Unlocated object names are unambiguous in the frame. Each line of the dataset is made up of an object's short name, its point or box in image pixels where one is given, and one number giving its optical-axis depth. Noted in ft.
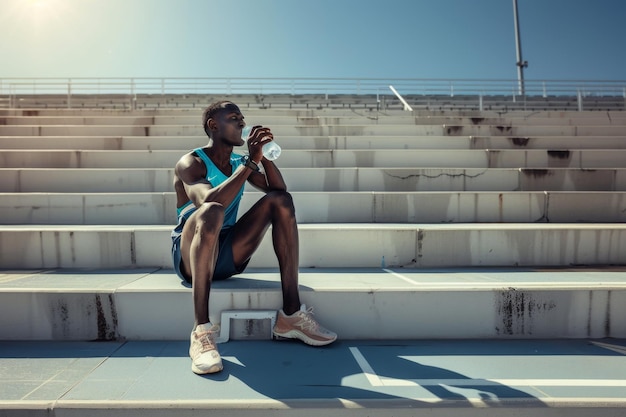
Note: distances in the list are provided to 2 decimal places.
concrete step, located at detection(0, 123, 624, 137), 19.29
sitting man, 6.28
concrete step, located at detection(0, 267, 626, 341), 7.11
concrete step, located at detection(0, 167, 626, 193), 13.73
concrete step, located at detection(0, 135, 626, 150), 17.35
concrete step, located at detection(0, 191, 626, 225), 12.14
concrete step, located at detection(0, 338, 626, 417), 4.84
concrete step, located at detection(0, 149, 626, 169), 15.33
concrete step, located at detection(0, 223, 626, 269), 9.57
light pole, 48.29
